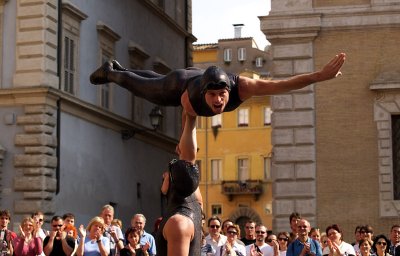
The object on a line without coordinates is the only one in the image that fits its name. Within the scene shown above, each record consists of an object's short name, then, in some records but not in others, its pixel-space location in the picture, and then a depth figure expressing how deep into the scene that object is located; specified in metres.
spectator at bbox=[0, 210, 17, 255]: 15.85
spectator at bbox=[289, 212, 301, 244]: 15.61
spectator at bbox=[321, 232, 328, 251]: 16.32
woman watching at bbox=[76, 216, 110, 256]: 14.69
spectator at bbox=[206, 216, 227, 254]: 15.32
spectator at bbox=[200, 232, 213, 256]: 15.05
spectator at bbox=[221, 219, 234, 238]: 15.41
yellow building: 71.81
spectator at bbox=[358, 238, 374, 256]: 15.13
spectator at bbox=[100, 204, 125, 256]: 15.24
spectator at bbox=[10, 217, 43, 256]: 15.45
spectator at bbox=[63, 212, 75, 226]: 15.96
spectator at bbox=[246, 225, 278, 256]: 15.35
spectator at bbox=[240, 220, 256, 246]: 16.46
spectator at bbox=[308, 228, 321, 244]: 16.03
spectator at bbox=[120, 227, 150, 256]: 14.77
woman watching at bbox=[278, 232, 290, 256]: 16.09
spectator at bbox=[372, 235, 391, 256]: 15.19
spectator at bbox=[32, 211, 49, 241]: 16.14
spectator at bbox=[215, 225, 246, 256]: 14.79
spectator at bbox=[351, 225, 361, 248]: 15.78
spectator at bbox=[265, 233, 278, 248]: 15.69
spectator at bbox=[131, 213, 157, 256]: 15.03
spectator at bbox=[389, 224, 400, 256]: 16.09
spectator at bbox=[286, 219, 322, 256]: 15.04
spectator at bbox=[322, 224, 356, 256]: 14.31
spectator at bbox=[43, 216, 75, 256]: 15.16
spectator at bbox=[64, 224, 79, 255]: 15.61
